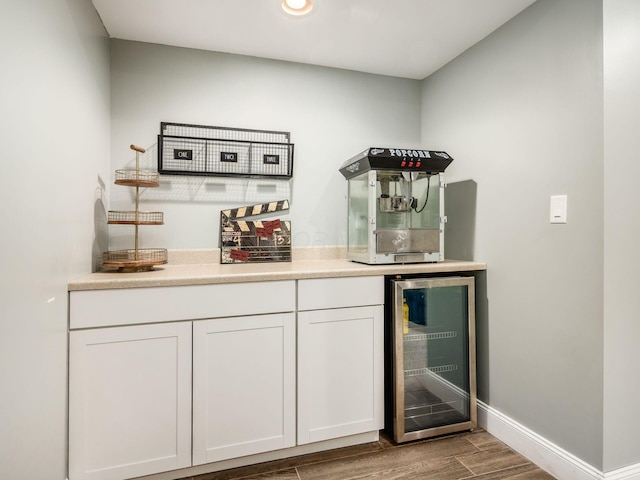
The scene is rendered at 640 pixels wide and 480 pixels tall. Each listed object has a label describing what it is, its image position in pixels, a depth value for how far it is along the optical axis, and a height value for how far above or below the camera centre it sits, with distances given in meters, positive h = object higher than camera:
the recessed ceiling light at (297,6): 1.76 +1.16
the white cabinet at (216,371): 1.50 -0.62
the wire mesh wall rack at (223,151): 2.18 +0.54
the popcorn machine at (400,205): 2.04 +0.20
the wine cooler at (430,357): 1.91 -0.67
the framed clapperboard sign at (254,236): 2.26 +0.01
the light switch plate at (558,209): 1.63 +0.14
